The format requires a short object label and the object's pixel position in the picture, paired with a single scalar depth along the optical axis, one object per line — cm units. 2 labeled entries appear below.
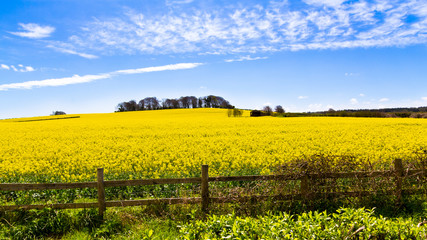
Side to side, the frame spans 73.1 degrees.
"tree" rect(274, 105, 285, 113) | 6829
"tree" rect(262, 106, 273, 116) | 6609
